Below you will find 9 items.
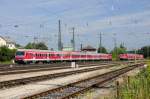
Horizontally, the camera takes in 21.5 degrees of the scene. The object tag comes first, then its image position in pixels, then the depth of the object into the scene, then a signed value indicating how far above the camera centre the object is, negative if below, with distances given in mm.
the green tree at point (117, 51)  147288 +1558
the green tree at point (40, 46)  140362 +3187
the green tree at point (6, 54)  85875 +180
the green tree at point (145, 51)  167450 +1784
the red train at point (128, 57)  131200 -713
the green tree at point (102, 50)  150775 +2076
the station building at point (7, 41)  153250 +5524
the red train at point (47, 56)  69062 -233
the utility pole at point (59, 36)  89806 +4160
